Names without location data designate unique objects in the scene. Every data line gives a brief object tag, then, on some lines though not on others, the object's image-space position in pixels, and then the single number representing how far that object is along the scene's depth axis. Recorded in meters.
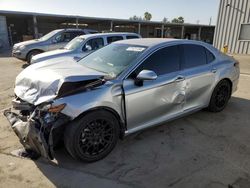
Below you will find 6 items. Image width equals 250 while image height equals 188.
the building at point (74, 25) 22.23
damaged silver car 2.77
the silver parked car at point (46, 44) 10.77
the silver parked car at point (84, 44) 8.18
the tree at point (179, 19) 83.56
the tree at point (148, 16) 88.00
